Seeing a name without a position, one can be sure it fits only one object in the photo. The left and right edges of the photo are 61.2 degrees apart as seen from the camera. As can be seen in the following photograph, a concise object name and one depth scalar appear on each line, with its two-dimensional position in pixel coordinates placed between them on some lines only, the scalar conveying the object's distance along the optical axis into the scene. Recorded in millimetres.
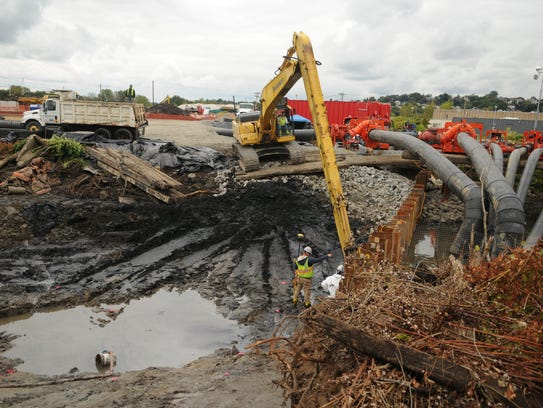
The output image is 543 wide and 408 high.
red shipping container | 30817
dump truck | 21953
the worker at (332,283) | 8219
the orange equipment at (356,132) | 18531
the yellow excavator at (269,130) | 13055
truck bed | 21922
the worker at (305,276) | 8758
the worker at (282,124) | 16938
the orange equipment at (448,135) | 16916
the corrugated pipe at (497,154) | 14400
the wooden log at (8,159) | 16039
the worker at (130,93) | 28427
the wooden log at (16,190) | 14133
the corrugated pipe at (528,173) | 13164
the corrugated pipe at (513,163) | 13641
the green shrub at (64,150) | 16203
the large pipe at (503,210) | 10180
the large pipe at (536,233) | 10570
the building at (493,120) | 38781
